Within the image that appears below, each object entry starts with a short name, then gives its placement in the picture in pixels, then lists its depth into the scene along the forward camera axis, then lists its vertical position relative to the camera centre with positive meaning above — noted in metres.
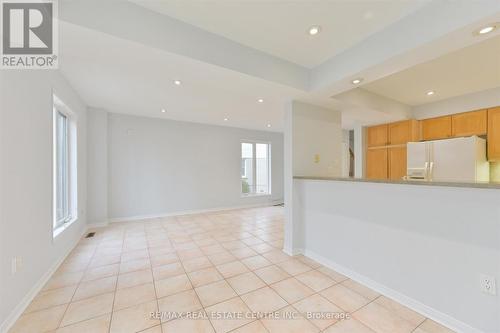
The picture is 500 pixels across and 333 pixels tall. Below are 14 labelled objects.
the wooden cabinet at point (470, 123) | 3.26 +0.70
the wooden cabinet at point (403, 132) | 3.99 +0.68
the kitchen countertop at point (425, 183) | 1.37 -0.15
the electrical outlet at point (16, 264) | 1.62 -0.81
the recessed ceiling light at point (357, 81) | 2.38 +1.02
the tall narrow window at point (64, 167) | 2.81 +0.00
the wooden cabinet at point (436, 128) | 3.67 +0.70
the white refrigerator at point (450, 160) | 2.99 +0.07
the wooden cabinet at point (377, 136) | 4.39 +0.66
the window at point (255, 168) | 6.52 -0.08
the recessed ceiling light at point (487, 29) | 1.49 +1.04
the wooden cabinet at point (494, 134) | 3.11 +0.48
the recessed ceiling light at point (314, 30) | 1.95 +1.35
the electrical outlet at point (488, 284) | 1.40 -0.85
